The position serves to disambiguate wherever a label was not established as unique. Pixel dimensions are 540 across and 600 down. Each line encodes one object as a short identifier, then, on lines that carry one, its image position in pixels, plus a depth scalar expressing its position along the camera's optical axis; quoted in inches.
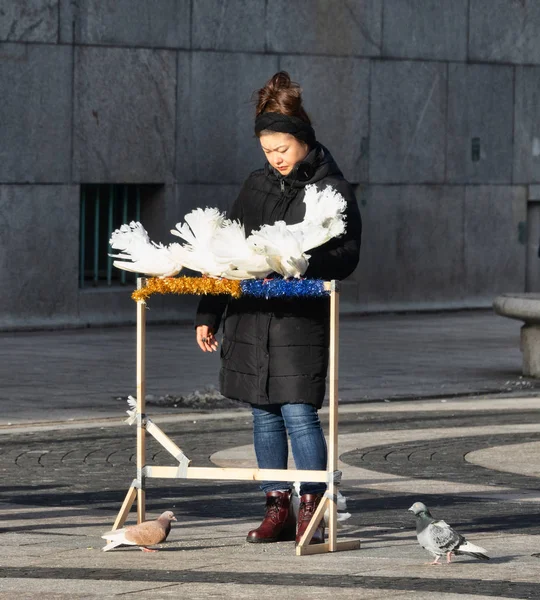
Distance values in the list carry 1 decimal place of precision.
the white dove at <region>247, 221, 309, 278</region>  517.0
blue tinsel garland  529.0
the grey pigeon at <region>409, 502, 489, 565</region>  500.1
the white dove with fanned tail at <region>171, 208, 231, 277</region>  536.1
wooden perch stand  531.5
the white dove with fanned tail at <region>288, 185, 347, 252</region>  520.4
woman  542.9
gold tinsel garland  533.3
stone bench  1191.6
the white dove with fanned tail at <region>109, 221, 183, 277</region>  552.1
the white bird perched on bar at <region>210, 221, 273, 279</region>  526.6
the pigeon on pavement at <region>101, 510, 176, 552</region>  528.4
